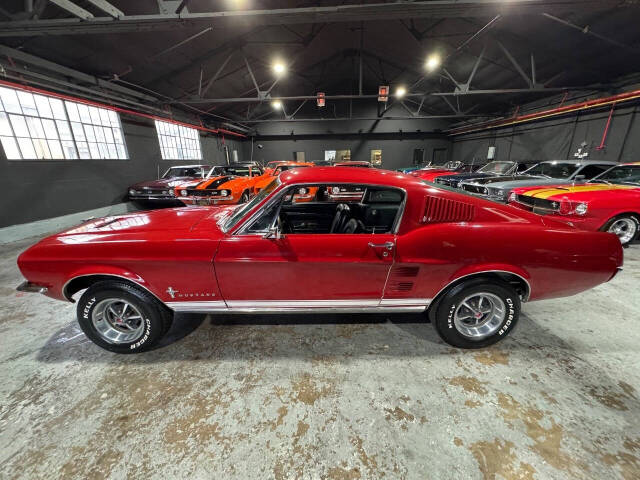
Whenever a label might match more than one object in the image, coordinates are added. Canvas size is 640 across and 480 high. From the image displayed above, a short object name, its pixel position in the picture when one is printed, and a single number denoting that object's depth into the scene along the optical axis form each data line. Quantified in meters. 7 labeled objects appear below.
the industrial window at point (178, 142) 11.04
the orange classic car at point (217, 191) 6.48
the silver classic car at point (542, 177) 5.31
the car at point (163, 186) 8.02
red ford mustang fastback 1.91
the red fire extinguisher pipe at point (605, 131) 8.79
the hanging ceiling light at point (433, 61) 9.72
